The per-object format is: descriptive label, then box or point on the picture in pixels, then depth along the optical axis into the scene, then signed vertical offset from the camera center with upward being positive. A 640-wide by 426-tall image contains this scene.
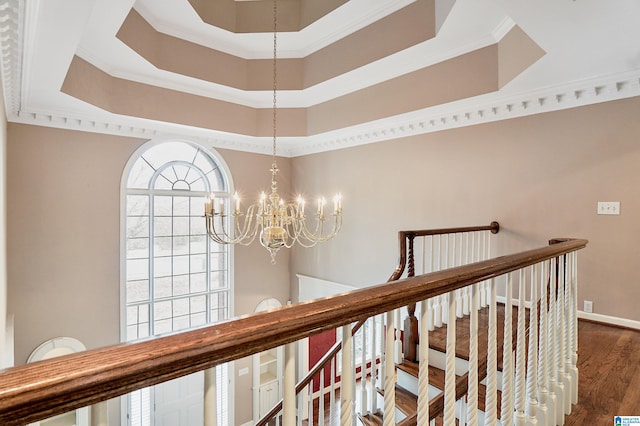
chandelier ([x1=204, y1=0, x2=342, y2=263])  2.79 -0.09
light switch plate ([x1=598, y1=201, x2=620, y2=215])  3.02 +0.04
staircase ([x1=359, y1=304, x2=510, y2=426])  2.36 -1.31
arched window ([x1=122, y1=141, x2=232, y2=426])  4.84 -0.66
